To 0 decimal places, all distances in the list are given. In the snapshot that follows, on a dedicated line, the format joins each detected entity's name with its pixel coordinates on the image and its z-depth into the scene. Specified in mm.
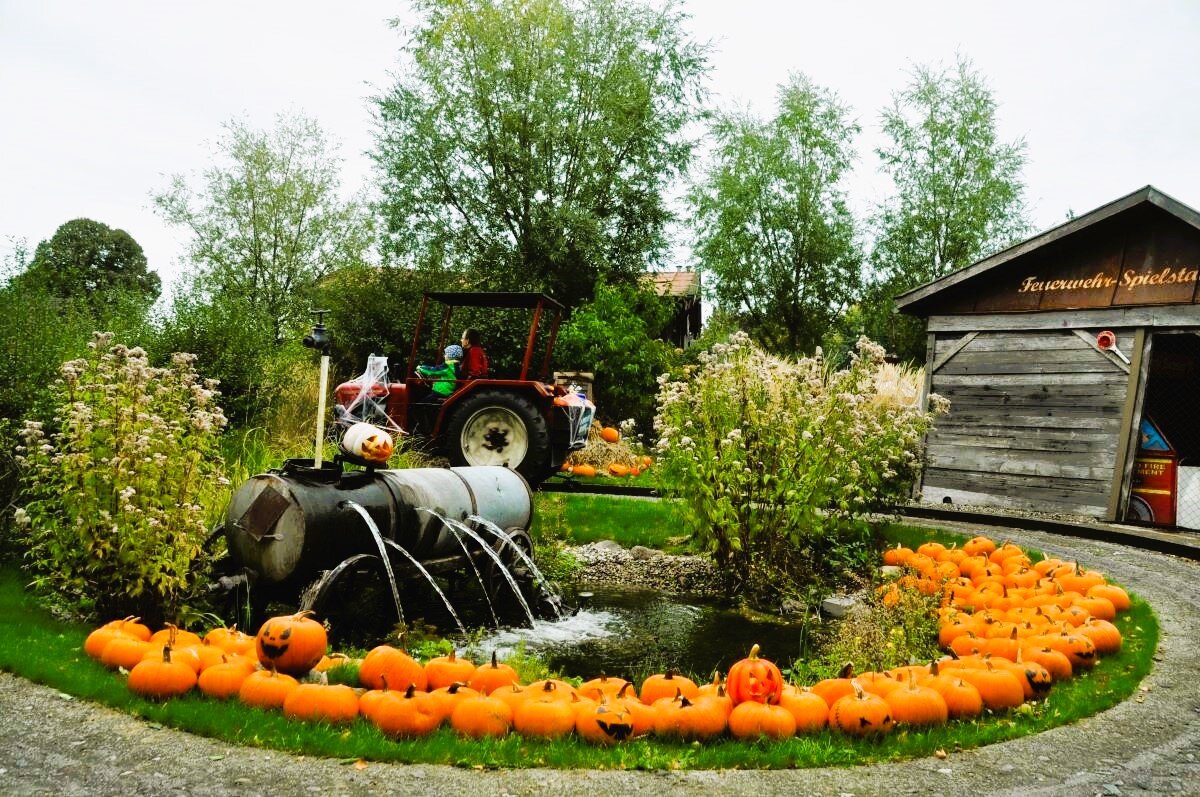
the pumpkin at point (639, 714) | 3654
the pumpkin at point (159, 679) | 3805
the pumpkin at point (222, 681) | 3875
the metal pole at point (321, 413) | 5316
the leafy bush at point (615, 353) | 16672
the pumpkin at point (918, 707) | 3803
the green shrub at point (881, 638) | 5164
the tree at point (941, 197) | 26938
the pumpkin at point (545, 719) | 3592
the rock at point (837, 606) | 6758
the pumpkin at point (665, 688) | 3953
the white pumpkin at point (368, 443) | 5742
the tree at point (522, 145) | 19438
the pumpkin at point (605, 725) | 3570
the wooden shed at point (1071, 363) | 10945
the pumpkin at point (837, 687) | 3889
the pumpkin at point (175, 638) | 4152
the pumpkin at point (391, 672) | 4062
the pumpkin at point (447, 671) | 4098
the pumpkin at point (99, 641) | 4281
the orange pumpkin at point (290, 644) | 3957
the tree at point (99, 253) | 34688
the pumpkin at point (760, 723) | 3645
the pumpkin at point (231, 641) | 4305
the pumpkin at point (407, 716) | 3562
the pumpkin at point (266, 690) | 3775
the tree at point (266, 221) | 26922
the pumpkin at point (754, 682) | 3817
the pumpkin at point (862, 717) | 3674
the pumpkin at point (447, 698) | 3682
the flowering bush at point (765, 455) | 6934
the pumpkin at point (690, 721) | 3666
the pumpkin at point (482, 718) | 3592
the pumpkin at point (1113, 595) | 6008
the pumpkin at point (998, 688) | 4051
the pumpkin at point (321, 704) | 3643
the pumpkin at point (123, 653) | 4160
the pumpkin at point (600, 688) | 3908
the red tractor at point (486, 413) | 9664
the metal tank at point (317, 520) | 5160
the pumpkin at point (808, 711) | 3744
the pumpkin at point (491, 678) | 4031
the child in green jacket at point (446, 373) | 10125
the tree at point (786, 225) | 28062
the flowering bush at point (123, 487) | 4668
